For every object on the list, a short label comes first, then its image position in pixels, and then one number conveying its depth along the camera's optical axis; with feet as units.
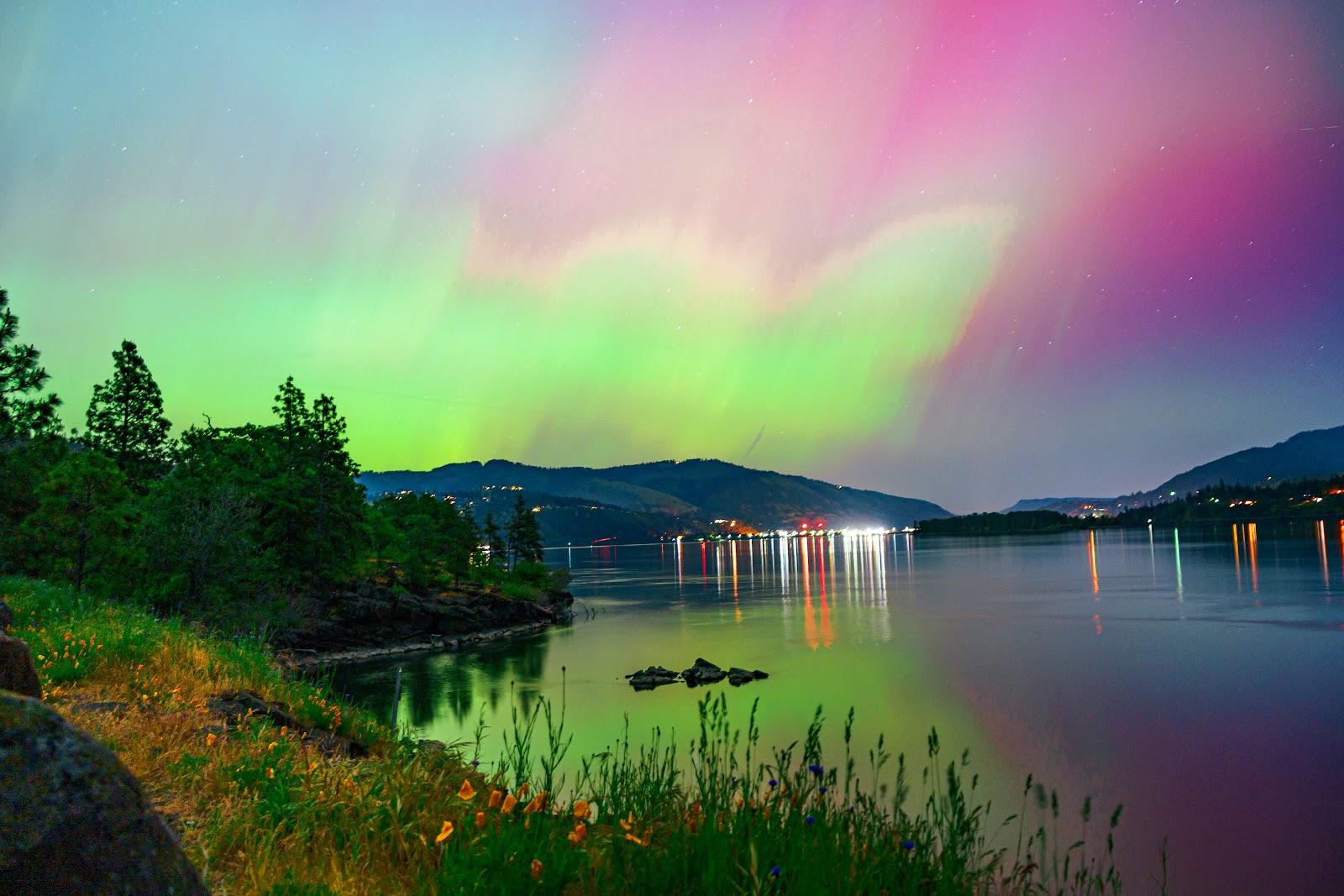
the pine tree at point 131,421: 204.33
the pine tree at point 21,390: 108.88
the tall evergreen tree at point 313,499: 207.72
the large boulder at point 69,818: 10.71
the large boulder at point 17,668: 20.33
